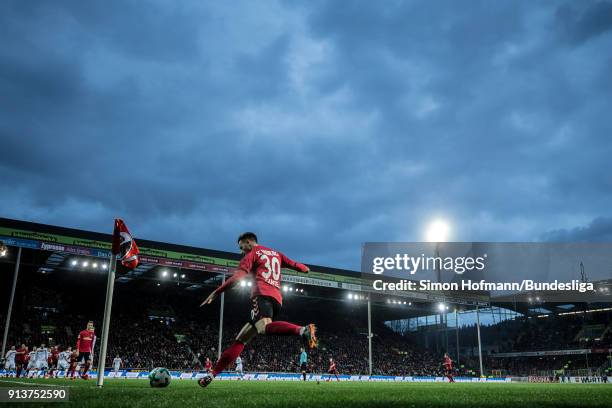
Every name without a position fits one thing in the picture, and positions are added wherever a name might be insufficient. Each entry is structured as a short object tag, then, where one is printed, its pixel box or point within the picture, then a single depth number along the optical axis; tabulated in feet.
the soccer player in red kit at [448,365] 99.26
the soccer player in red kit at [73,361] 60.90
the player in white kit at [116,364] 97.16
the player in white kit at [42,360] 75.66
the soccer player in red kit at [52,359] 73.61
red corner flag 26.53
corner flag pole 25.68
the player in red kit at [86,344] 55.93
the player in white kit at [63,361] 84.26
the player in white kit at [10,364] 79.42
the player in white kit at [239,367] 110.64
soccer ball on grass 30.96
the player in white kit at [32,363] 76.13
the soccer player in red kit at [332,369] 87.71
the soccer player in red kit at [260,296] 23.02
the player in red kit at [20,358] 70.95
